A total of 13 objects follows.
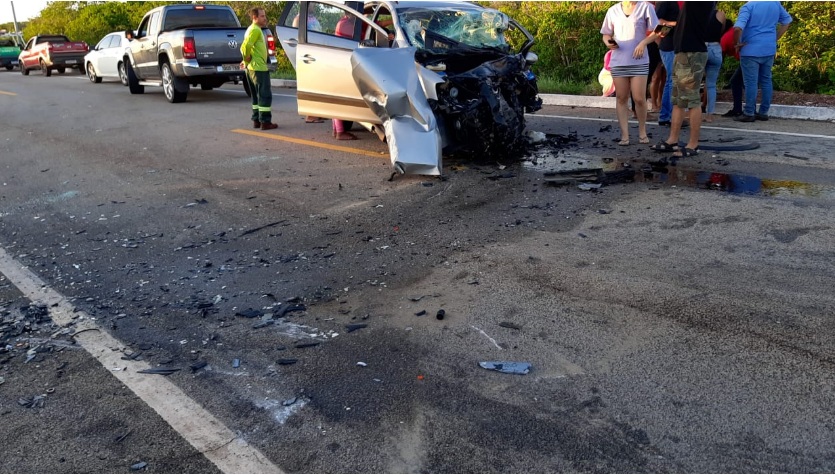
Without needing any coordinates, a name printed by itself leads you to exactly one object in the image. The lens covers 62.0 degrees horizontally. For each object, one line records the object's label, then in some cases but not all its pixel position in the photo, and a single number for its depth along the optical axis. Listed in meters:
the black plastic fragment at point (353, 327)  3.90
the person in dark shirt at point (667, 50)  8.80
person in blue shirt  9.67
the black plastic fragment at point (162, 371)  3.53
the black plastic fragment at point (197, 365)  3.55
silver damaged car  7.40
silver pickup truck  14.68
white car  20.48
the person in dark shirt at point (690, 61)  7.40
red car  28.78
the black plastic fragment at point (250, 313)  4.18
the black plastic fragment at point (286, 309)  4.18
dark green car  36.69
